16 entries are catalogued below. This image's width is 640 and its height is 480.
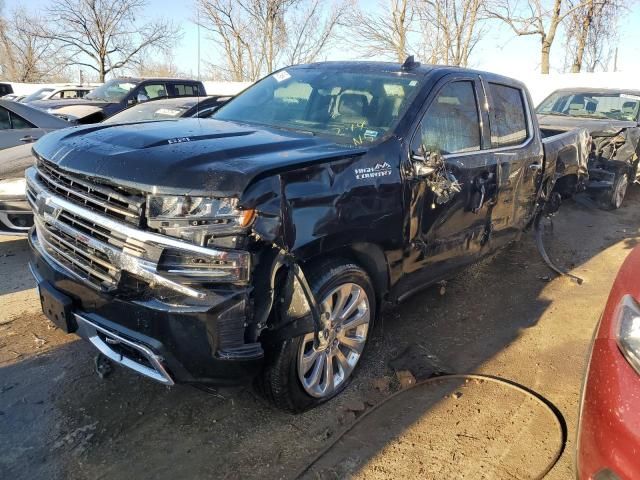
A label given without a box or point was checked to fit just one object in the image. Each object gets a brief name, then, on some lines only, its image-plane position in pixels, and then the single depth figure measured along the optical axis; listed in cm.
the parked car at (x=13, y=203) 502
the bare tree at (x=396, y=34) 2452
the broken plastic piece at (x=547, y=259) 552
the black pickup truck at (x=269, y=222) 237
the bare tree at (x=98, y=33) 3269
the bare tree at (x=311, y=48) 2985
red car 179
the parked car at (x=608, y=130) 857
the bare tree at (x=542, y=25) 2252
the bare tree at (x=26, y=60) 3553
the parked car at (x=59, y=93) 1546
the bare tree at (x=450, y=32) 2362
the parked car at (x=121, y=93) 1158
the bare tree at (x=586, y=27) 2362
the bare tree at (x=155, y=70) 3578
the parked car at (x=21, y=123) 639
